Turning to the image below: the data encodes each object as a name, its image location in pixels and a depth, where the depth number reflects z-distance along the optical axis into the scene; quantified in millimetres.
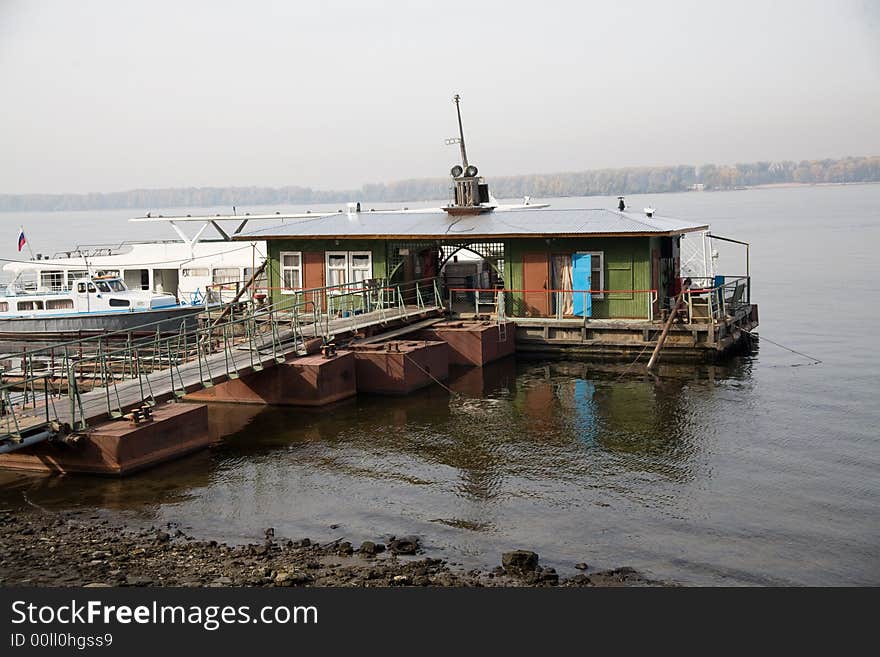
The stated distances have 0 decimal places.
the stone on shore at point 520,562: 13445
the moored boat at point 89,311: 35656
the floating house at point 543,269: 29453
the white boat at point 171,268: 38688
